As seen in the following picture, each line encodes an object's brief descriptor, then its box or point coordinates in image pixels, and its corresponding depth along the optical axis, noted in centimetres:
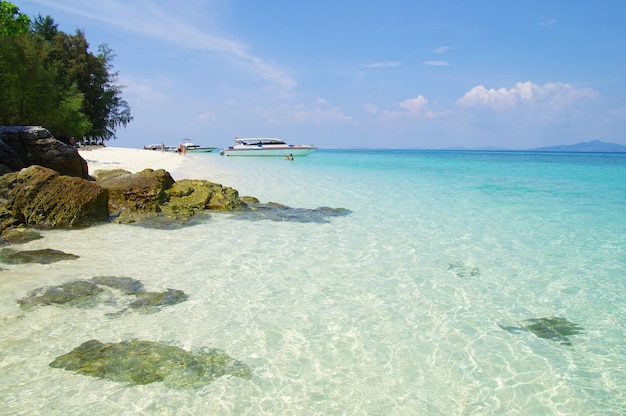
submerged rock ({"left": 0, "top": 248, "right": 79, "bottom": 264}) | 720
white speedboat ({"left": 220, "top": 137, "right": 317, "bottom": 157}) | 4841
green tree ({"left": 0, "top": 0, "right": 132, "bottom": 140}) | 2884
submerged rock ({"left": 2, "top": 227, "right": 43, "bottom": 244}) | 864
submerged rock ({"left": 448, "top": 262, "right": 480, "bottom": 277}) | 728
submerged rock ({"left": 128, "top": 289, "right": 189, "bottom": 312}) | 550
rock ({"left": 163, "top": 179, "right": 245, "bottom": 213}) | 1277
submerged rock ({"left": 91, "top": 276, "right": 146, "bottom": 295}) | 611
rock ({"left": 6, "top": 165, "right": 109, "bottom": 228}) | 1018
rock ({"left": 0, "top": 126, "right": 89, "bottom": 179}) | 1347
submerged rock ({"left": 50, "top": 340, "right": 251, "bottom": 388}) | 389
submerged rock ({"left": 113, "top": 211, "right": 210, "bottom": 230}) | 1072
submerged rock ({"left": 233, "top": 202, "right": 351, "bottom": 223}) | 1202
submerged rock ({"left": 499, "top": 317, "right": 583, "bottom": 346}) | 500
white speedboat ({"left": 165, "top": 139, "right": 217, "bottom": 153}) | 7031
